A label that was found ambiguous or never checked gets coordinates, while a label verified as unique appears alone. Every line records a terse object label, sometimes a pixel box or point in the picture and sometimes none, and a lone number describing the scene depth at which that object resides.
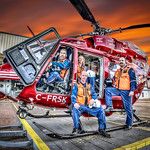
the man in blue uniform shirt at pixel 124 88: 4.24
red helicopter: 3.41
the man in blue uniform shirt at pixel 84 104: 3.54
